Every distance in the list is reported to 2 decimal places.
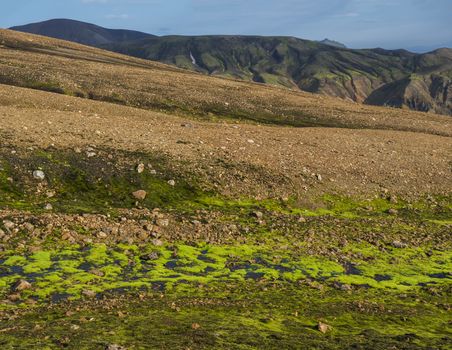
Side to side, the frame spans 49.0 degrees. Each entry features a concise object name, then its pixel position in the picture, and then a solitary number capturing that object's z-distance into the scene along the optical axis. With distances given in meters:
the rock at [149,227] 22.96
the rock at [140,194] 27.22
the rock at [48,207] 24.17
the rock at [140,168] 29.47
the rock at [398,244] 24.56
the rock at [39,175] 27.06
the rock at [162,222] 23.64
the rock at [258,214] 26.62
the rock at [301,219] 26.81
